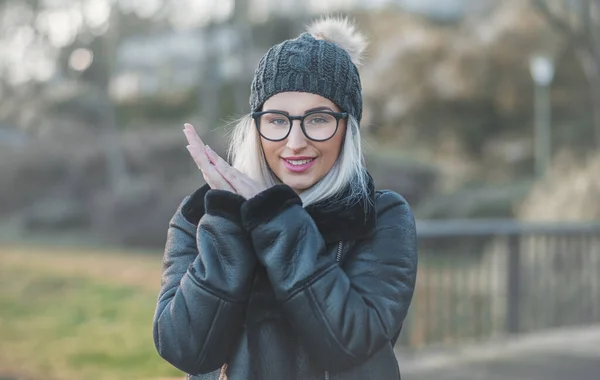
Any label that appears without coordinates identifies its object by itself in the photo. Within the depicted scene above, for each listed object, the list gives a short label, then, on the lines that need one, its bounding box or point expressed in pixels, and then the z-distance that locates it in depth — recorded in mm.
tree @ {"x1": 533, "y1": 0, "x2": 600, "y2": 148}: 11938
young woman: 1535
